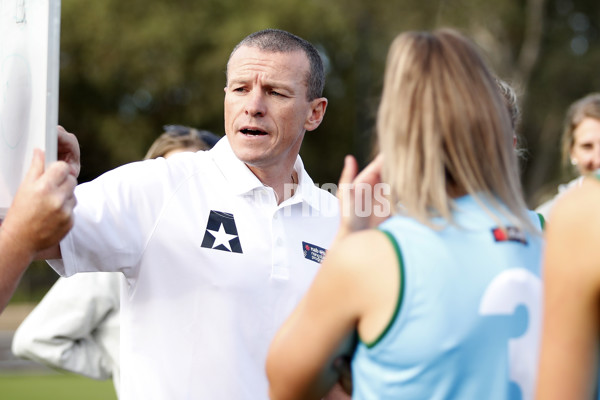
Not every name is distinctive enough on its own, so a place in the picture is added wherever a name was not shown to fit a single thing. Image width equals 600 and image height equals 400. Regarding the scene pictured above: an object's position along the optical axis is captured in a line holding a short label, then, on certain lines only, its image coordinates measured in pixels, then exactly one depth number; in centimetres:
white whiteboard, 459
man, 618
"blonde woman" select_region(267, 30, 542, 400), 389
